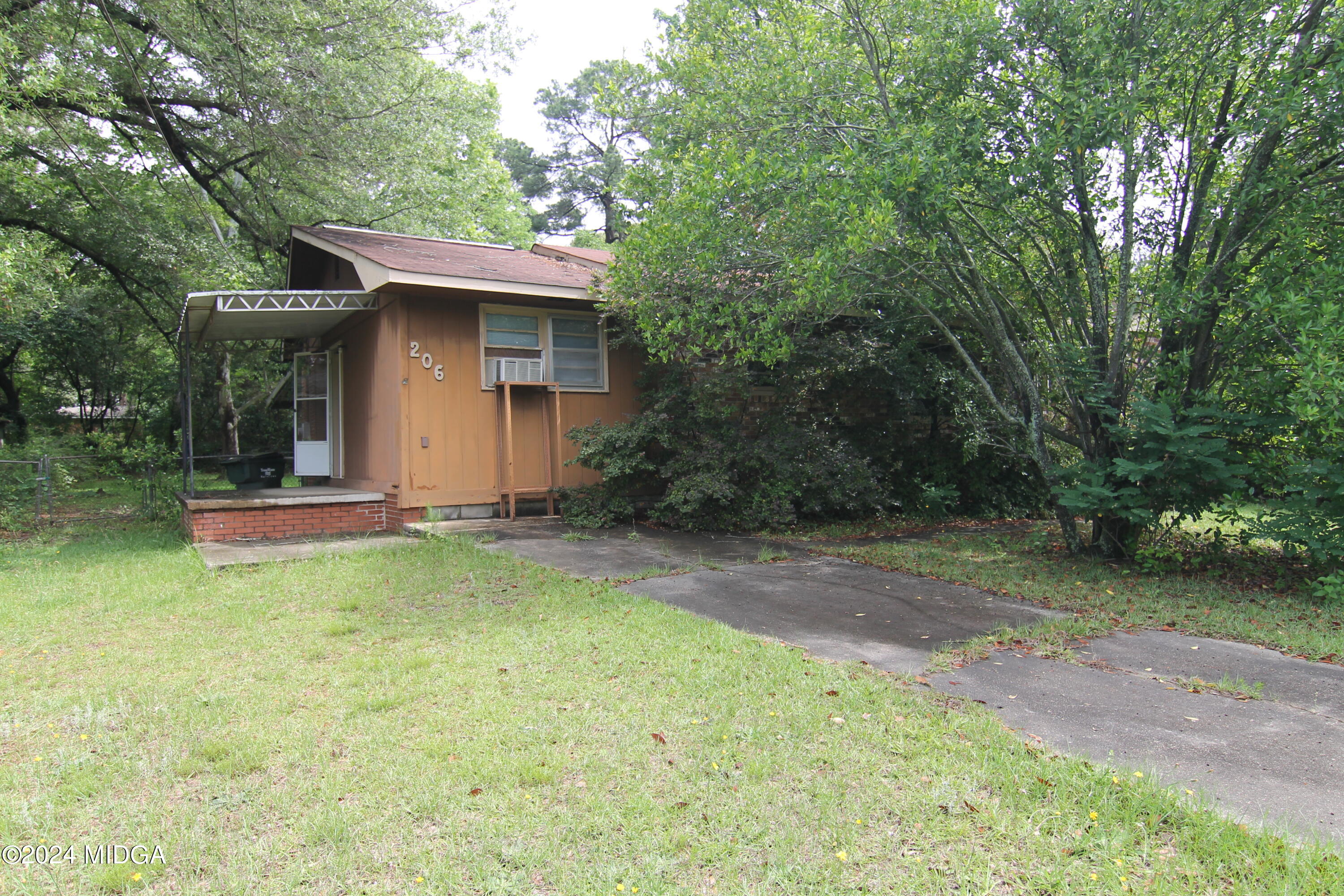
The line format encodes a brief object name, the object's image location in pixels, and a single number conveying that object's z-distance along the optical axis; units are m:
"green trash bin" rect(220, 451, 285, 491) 12.38
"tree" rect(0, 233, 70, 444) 10.55
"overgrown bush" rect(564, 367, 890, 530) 9.27
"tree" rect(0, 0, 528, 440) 11.27
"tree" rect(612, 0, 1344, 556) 6.10
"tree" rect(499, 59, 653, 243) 32.28
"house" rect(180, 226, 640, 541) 9.21
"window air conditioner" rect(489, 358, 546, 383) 9.87
